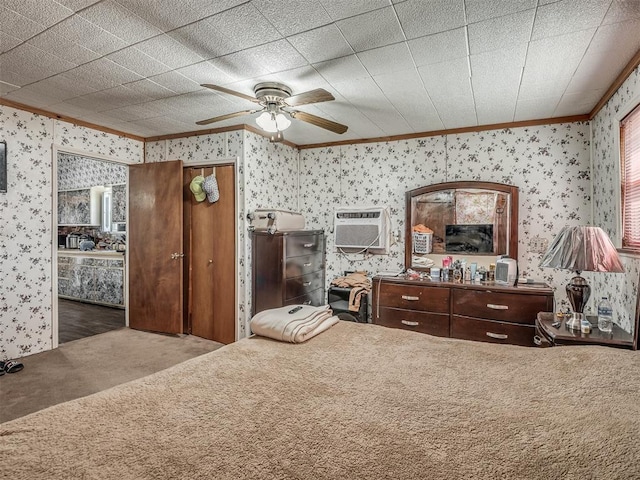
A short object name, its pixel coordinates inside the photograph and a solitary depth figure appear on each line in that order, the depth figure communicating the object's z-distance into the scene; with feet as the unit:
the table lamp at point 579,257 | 6.99
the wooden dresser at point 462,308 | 9.79
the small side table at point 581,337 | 6.62
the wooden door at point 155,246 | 13.14
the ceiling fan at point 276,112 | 8.49
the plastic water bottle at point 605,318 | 7.10
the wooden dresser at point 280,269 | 12.14
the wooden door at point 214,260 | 12.76
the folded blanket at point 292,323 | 5.87
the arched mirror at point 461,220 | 11.78
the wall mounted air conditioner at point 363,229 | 13.60
